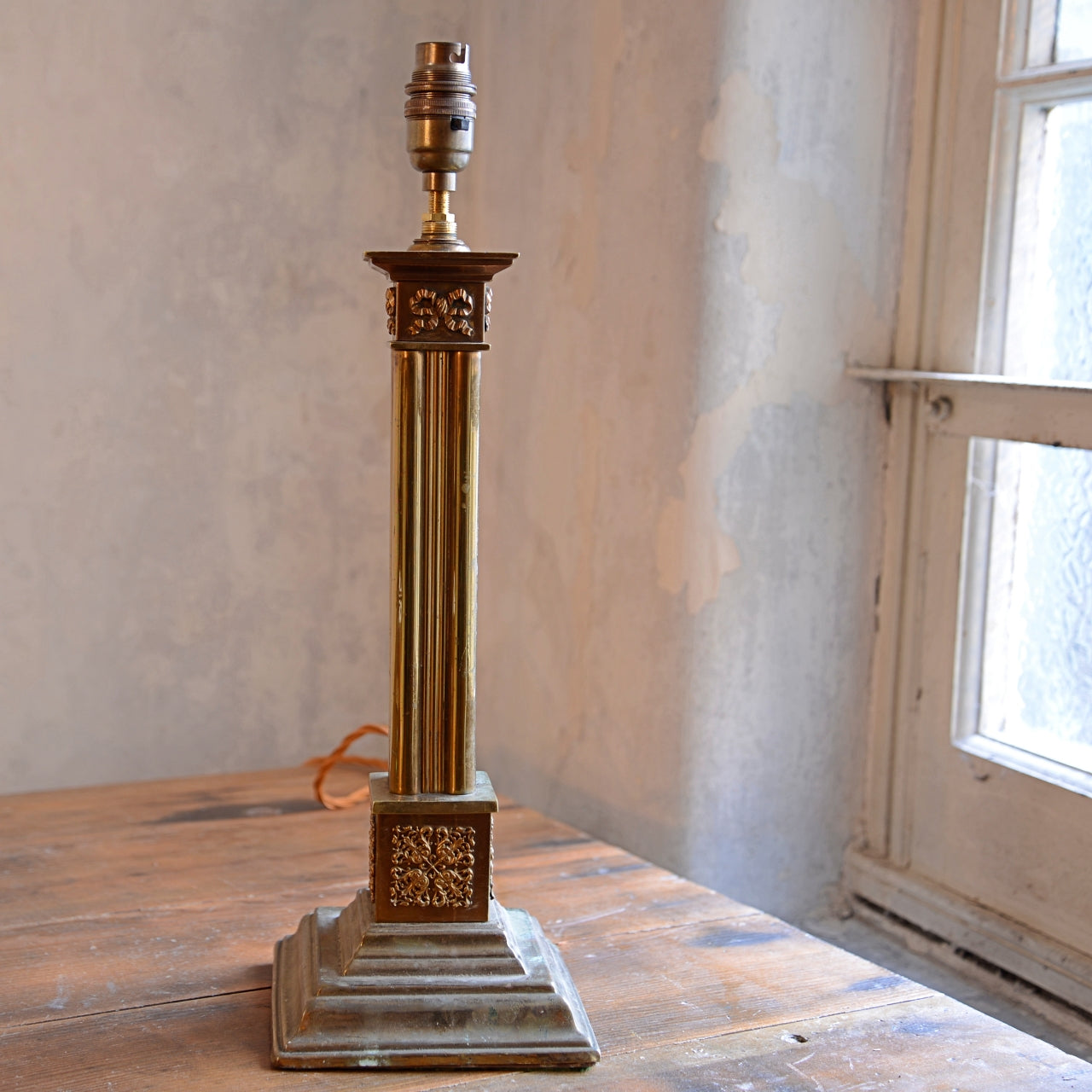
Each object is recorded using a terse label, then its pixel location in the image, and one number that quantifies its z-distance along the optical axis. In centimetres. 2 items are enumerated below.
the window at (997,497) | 166
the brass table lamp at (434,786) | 123
